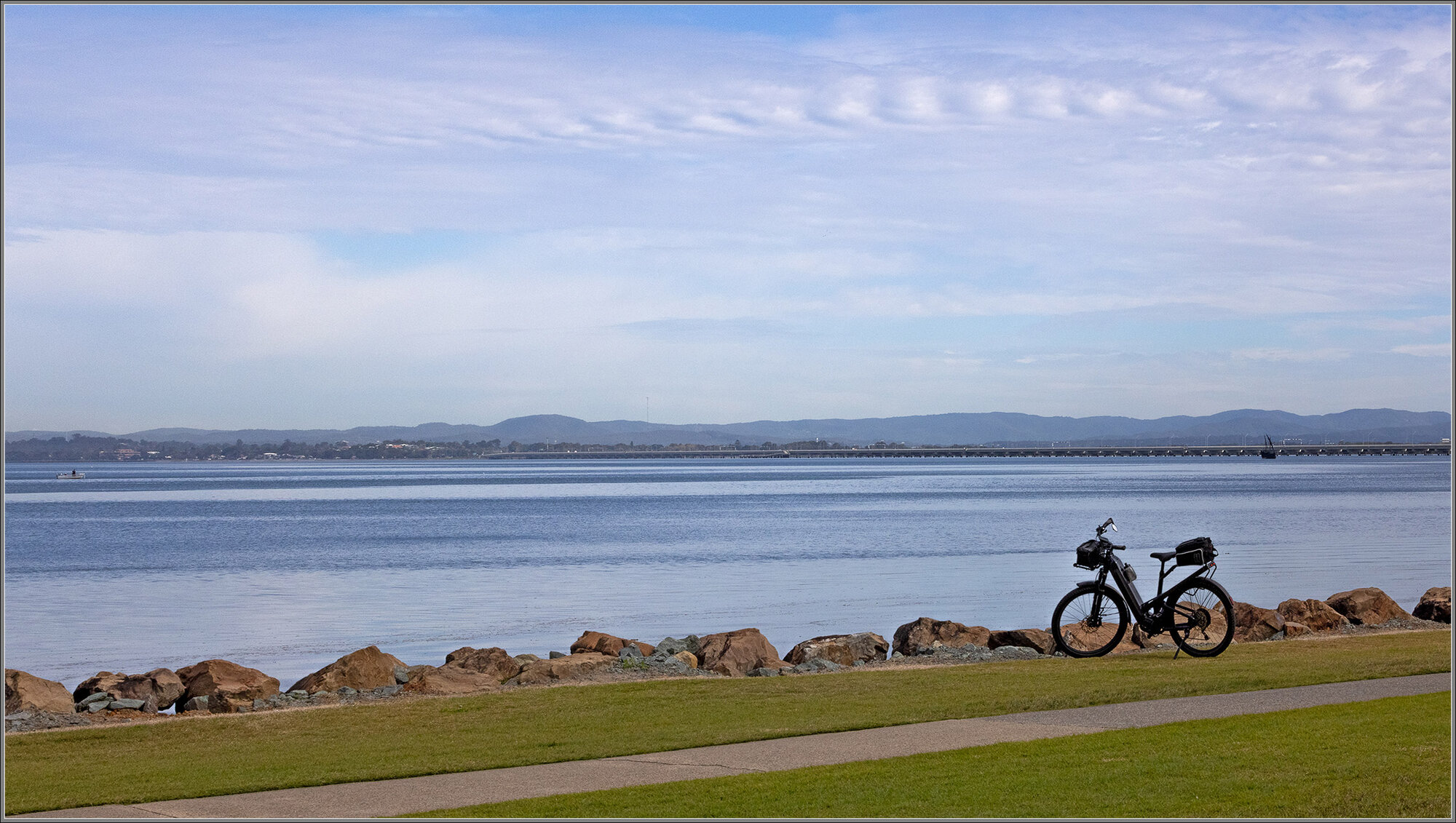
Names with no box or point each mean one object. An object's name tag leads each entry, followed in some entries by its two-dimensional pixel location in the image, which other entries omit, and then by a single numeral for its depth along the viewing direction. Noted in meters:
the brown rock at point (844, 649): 19.09
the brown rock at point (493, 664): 18.30
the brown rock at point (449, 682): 16.53
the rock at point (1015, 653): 18.15
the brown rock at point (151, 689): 17.30
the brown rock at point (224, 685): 17.00
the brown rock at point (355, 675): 17.58
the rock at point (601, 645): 20.95
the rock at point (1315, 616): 20.89
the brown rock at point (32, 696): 16.44
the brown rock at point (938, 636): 20.31
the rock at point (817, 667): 17.95
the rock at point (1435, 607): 22.52
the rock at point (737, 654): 18.64
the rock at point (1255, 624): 20.45
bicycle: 15.61
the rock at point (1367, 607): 21.44
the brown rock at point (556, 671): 16.91
